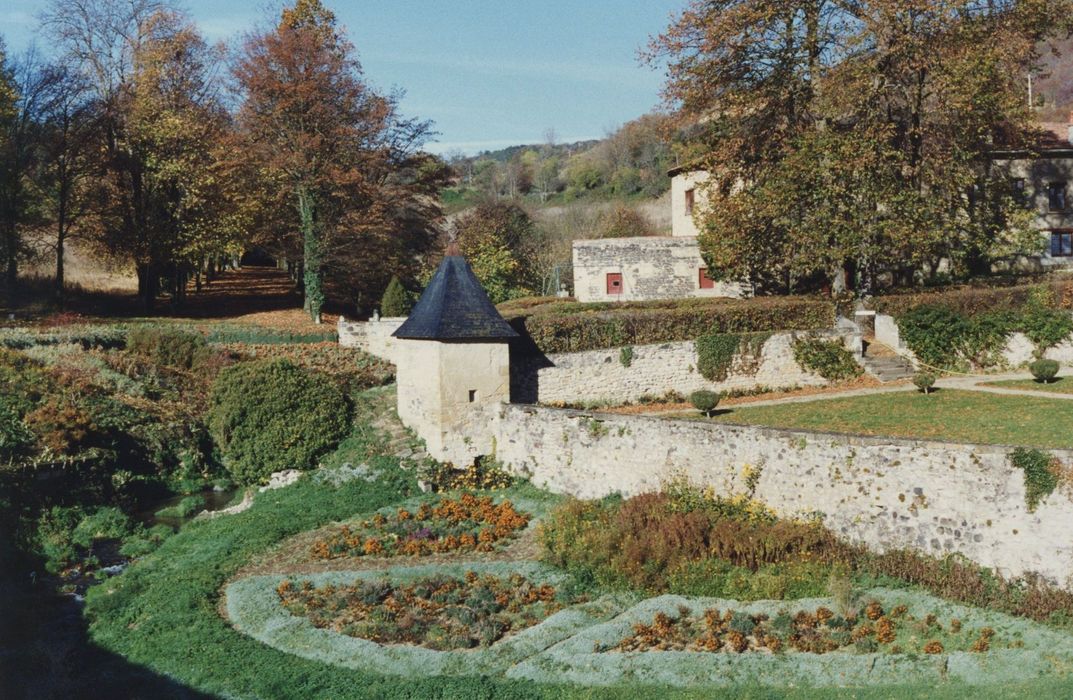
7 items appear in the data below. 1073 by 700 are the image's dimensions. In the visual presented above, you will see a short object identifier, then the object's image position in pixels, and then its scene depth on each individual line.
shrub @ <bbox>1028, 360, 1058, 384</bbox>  25.23
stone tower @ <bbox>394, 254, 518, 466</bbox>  23.92
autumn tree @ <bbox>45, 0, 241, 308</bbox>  40.25
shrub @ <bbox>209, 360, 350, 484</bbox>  24.81
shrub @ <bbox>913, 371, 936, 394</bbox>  24.84
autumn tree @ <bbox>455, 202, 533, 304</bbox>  48.59
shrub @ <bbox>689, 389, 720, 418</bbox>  24.28
